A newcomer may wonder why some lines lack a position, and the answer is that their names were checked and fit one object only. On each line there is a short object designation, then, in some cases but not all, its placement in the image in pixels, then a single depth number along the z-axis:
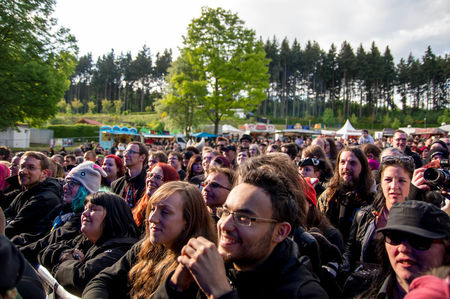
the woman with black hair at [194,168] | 6.37
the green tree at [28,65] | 19.25
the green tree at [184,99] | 24.52
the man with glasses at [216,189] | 3.15
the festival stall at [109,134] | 27.25
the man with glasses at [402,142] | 6.43
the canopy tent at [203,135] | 30.73
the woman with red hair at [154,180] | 3.55
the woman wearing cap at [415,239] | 1.51
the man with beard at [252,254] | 1.37
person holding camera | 2.19
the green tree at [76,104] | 74.75
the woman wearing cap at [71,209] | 3.35
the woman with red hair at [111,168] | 5.93
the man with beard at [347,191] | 3.50
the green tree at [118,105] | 68.01
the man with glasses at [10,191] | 5.16
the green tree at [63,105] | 71.07
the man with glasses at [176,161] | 6.48
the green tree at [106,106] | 74.06
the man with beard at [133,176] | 5.04
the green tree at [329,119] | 69.12
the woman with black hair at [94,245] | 2.57
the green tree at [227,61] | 24.00
